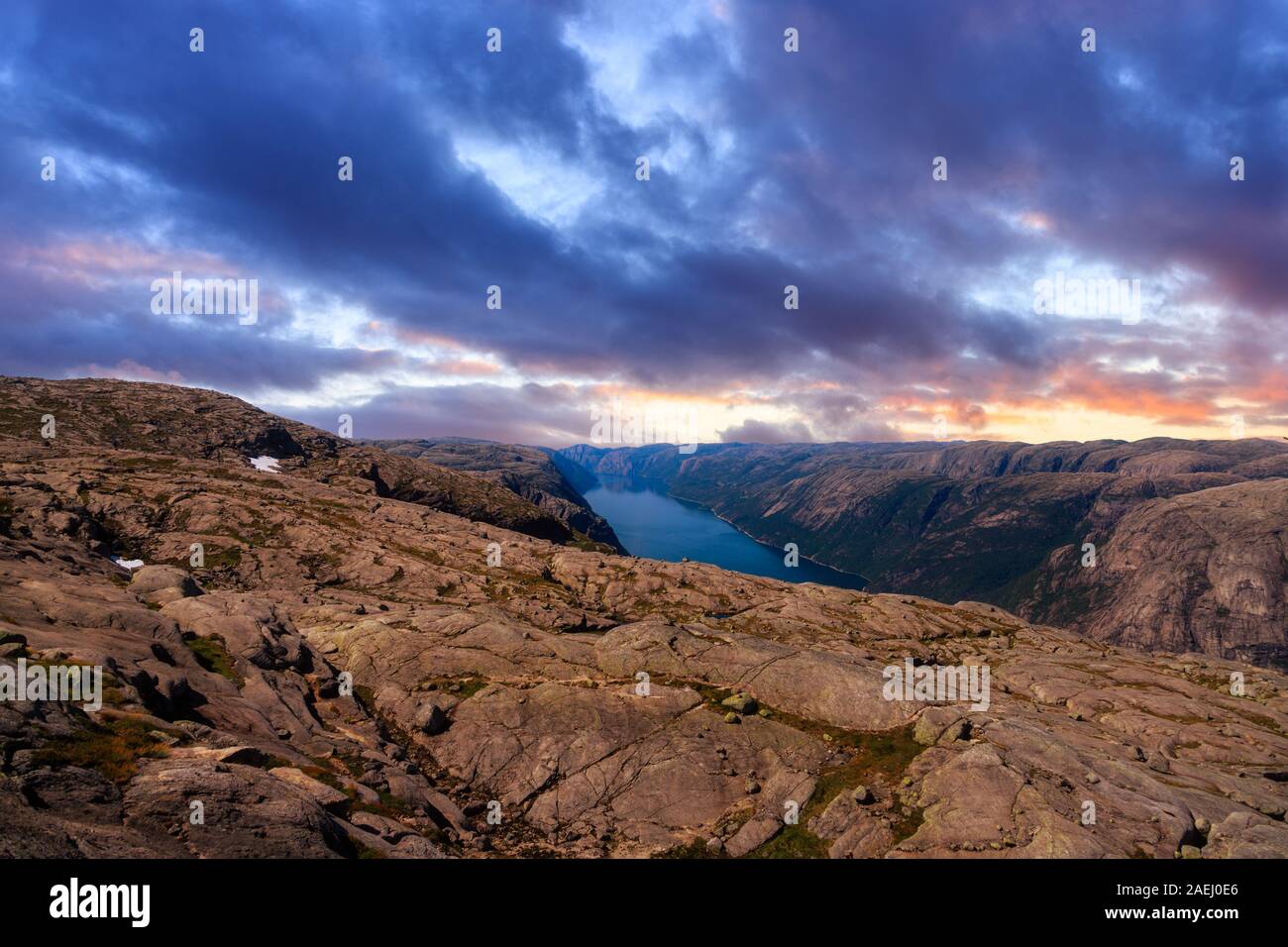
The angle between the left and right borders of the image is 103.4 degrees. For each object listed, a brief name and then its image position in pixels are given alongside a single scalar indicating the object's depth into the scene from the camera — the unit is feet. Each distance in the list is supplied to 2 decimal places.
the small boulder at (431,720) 125.70
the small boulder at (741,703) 130.82
